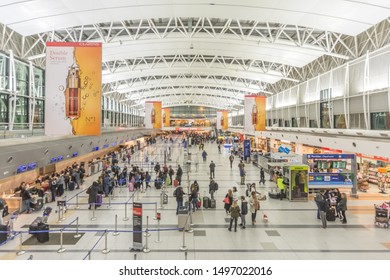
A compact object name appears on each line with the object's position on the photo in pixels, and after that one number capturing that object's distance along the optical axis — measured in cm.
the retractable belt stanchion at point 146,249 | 808
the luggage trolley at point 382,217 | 1017
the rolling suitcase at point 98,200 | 1287
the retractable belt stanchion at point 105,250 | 802
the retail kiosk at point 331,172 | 1509
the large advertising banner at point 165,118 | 4224
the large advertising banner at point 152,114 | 3094
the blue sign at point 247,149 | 2978
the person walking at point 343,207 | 1061
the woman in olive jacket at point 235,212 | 952
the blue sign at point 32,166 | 1251
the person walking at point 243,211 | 988
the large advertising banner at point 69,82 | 920
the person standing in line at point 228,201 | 1119
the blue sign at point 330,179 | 1503
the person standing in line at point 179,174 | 1732
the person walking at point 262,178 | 1823
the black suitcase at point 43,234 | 870
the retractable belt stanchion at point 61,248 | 812
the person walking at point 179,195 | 1154
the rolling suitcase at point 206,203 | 1252
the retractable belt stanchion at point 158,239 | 875
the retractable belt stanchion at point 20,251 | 805
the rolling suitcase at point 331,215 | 1090
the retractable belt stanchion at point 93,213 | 1130
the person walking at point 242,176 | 1811
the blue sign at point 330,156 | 1555
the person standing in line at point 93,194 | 1226
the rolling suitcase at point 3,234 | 865
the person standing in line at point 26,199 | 1232
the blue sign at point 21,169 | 1175
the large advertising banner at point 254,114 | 2170
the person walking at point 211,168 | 1945
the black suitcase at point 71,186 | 1694
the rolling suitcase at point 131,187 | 1611
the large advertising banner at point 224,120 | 4156
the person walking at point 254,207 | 1040
